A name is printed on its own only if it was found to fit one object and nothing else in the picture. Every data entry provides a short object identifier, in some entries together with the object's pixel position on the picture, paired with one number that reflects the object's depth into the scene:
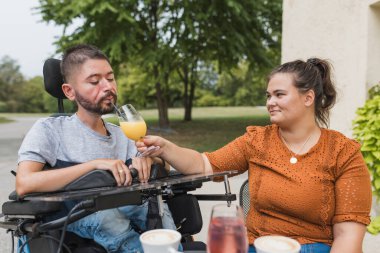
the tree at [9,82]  54.24
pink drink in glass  1.21
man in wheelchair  1.84
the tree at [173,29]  12.32
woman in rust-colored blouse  1.93
